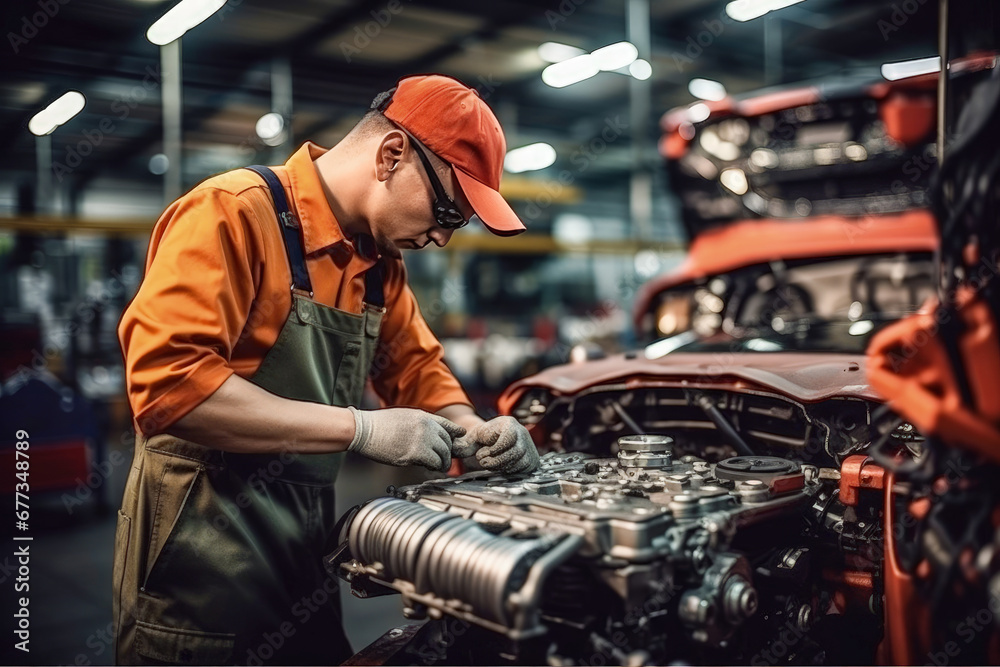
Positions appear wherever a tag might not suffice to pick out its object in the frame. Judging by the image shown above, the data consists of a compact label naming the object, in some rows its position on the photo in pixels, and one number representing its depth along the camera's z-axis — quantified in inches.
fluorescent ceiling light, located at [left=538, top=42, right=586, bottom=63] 317.8
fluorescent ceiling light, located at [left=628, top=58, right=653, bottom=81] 277.9
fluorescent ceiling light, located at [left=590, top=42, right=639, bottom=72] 285.7
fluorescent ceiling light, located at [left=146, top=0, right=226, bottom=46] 222.1
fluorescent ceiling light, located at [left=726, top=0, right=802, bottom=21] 264.7
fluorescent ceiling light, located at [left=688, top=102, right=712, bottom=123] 135.2
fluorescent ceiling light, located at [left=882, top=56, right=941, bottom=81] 119.1
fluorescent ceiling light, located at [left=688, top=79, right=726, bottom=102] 394.9
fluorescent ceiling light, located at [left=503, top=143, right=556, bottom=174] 502.5
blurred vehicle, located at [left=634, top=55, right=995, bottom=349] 114.7
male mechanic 55.6
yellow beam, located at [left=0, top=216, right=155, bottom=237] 208.2
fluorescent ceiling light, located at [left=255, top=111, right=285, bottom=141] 368.0
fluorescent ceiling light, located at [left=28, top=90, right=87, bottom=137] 343.2
